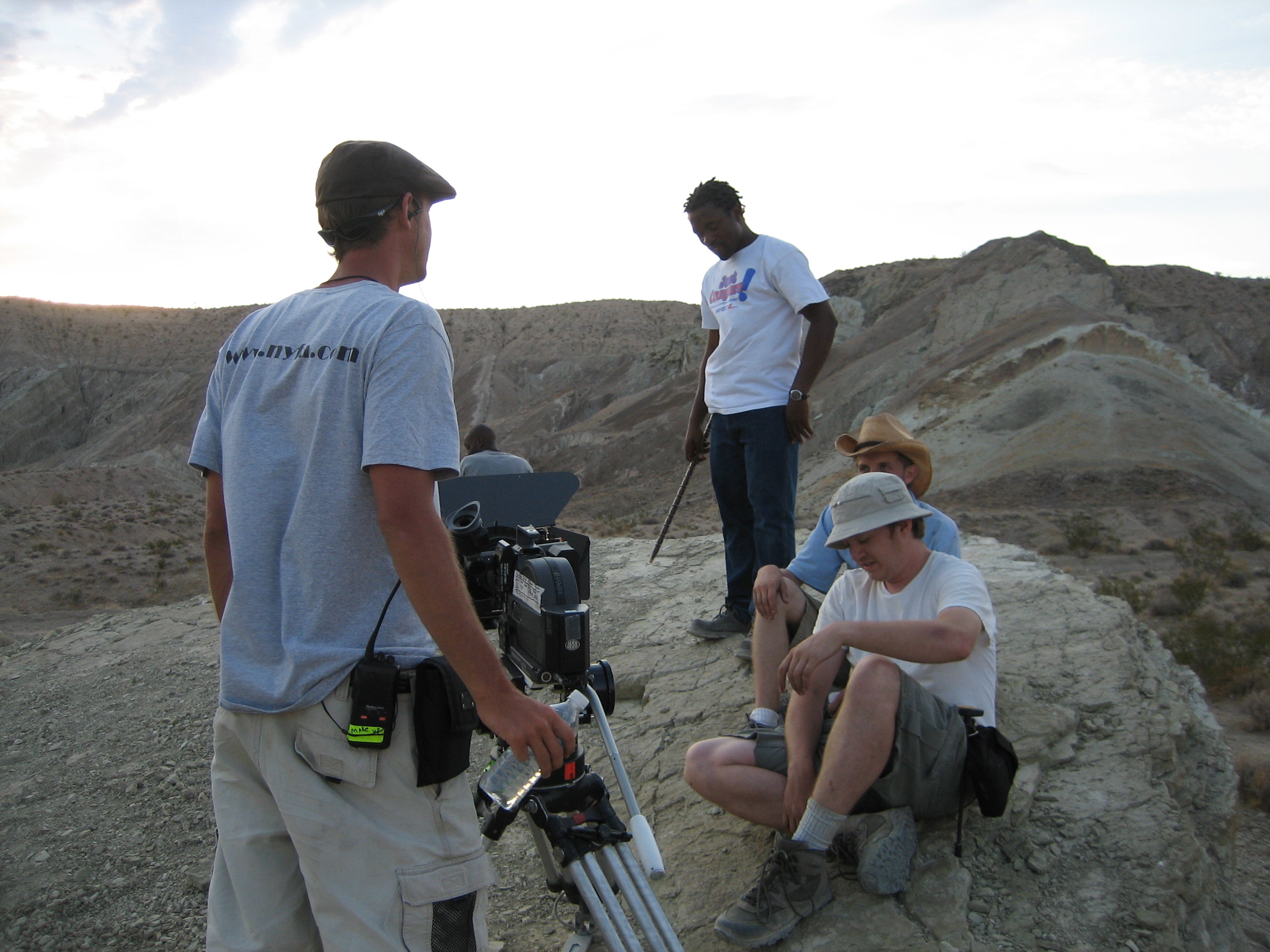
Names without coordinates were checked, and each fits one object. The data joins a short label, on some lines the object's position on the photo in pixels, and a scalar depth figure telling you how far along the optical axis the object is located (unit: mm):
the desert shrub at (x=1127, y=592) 8797
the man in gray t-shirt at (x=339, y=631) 1468
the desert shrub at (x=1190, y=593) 8875
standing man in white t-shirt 3785
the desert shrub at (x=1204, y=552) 10266
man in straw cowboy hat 3113
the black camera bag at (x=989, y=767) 2430
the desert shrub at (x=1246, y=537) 11336
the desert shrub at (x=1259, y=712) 6398
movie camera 1758
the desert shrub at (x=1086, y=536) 11102
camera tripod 1754
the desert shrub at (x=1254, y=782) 5137
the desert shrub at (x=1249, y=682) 7047
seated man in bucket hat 2365
